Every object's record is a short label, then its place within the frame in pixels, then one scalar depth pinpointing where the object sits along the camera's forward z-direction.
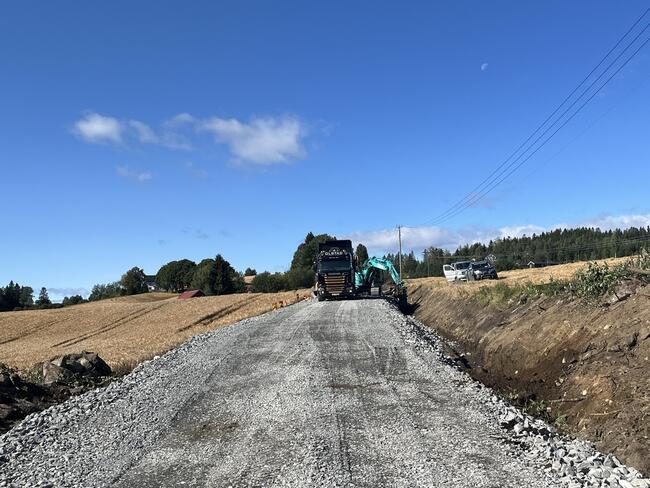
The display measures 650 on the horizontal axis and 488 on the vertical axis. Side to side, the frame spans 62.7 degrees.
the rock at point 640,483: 5.69
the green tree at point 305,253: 123.62
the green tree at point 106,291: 132.93
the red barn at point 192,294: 95.12
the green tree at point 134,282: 126.81
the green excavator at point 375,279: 38.53
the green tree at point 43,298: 133.29
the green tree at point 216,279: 106.75
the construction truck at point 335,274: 36.91
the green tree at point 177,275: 133.75
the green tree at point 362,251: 103.96
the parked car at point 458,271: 51.34
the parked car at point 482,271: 48.97
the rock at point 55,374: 13.73
